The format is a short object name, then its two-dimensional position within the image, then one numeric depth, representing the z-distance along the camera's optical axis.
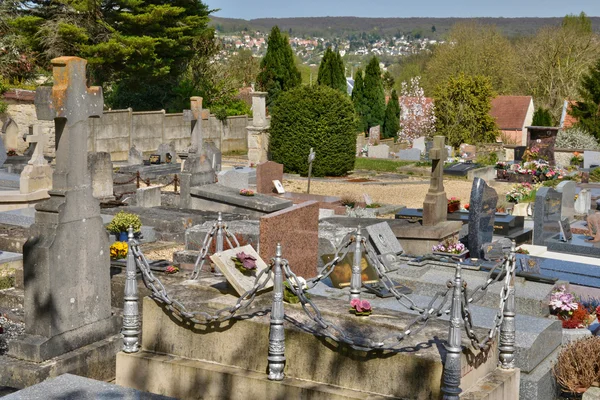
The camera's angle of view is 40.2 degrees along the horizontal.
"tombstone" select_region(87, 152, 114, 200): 19.34
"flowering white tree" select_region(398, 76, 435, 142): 41.38
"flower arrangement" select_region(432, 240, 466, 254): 12.63
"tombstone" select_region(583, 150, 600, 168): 30.12
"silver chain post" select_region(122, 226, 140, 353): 7.53
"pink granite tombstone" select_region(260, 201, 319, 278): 10.65
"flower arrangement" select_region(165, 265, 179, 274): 9.55
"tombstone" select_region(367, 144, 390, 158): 36.06
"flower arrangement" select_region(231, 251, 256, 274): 7.98
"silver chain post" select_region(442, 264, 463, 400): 6.16
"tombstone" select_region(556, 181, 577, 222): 17.44
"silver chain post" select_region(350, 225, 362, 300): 9.18
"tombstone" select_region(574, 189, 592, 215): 19.16
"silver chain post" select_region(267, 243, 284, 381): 6.74
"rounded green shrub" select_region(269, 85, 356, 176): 28.77
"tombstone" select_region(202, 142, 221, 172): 23.45
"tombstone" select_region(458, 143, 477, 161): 35.16
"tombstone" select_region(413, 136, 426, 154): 38.06
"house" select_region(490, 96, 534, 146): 54.44
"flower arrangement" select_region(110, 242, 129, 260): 11.51
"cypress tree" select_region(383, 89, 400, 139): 46.69
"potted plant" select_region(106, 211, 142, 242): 13.84
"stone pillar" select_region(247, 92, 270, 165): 31.14
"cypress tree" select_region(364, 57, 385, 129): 47.03
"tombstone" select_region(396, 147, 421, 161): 35.03
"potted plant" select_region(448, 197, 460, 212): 17.00
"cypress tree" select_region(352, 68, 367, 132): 47.09
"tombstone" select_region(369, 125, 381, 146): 42.78
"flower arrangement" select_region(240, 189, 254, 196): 17.47
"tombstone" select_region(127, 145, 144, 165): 26.95
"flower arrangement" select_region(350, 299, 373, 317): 7.26
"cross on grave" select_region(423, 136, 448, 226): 14.69
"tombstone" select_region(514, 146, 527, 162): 32.63
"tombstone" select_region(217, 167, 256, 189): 19.98
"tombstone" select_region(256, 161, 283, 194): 19.91
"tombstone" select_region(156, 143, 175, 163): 26.70
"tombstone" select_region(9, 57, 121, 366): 8.05
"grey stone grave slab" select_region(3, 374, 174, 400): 4.66
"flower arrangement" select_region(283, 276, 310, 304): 7.44
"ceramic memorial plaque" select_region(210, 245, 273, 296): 7.73
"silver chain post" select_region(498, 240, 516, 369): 7.32
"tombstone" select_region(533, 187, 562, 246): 15.47
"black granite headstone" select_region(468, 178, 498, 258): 12.98
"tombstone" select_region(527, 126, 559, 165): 29.72
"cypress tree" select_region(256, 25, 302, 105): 41.97
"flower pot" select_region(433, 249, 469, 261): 12.34
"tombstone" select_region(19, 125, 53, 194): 17.16
